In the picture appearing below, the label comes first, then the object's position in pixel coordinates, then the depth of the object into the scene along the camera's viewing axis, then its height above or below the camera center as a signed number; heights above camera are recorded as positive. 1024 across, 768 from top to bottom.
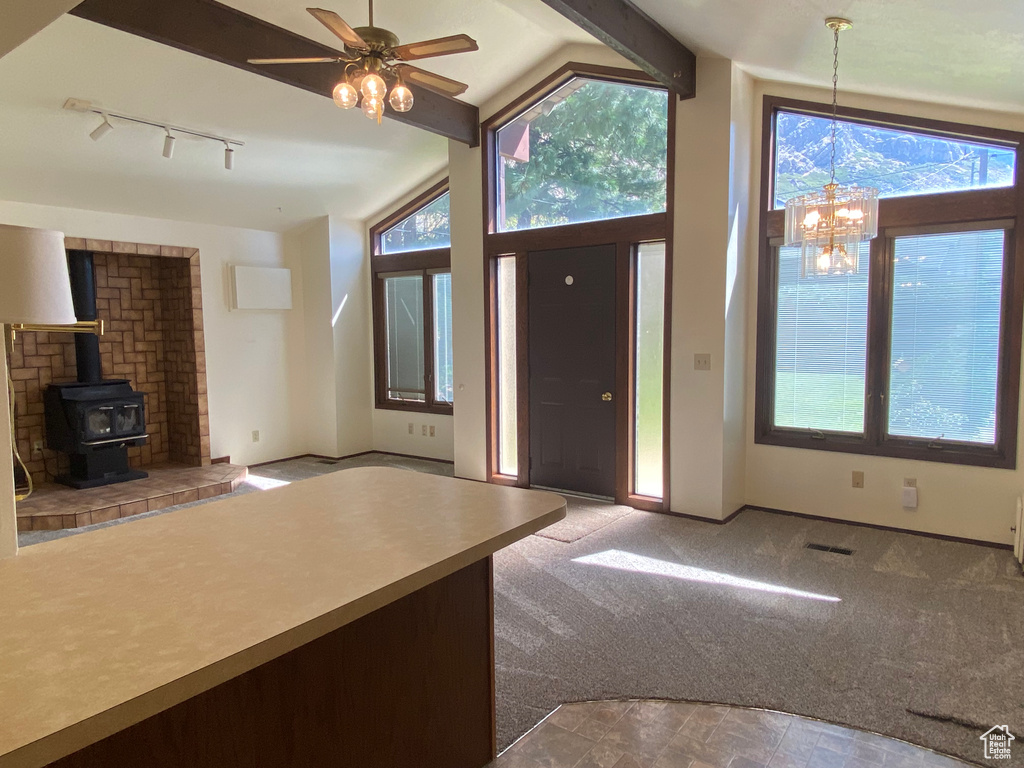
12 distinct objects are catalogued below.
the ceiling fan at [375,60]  2.63 +1.16
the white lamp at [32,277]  1.99 +0.20
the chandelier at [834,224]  3.18 +0.52
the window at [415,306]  6.30 +0.27
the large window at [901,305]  3.80 +0.13
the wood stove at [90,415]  5.00 -0.59
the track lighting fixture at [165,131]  3.87 +1.38
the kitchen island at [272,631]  0.96 -0.49
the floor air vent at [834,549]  3.82 -1.32
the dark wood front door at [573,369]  4.88 -0.30
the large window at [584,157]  4.63 +1.32
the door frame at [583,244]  4.59 +0.43
